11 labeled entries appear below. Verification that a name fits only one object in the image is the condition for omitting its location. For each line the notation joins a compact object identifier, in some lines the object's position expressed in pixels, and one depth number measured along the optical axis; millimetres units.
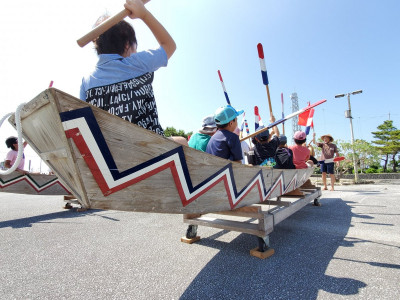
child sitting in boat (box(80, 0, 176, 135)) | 1419
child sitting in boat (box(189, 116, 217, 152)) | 2918
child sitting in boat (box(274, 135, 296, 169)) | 3629
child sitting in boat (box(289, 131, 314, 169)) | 4367
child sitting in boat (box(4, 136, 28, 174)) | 4491
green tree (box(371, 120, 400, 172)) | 24953
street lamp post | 12625
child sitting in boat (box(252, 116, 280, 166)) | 3002
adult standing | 6895
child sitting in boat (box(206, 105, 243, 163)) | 2039
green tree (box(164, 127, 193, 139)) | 33688
